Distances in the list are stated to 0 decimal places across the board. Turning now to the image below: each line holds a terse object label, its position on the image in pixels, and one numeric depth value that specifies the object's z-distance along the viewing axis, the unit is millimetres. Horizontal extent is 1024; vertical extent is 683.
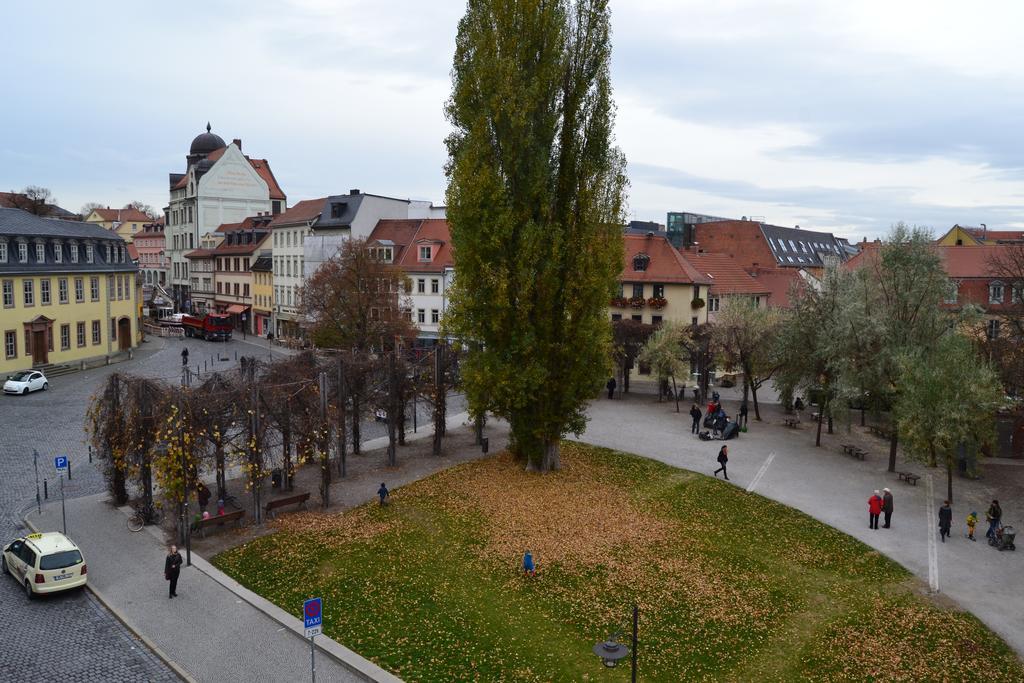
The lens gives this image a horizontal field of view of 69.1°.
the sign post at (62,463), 23262
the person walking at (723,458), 29431
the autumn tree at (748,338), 39875
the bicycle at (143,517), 23531
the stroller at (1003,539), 23031
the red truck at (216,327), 74275
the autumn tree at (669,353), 42844
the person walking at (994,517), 23531
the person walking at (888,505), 24734
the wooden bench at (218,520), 22828
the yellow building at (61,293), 48375
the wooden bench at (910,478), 29938
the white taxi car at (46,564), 18328
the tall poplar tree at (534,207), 27500
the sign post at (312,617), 13406
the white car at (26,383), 42812
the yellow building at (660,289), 52344
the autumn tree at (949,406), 26438
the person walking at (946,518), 23625
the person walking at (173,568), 18453
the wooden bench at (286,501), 24250
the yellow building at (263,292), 78125
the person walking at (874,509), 24500
